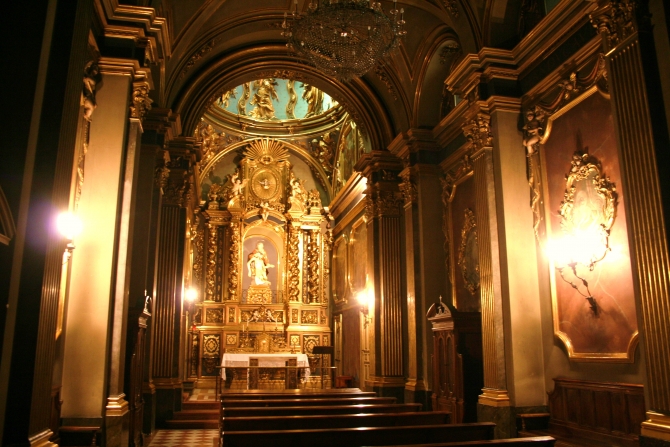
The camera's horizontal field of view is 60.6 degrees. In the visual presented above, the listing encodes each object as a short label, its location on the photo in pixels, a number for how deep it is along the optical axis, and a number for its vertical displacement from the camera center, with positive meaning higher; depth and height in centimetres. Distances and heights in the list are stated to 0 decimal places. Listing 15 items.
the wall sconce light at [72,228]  582 +131
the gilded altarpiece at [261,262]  1759 +291
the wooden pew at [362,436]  481 -72
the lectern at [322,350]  1548 +12
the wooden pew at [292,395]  866 -61
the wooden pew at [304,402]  765 -64
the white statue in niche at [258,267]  1838 +274
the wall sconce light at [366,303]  1239 +114
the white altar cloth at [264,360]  1484 -14
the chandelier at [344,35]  672 +383
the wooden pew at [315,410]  671 -66
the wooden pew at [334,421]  561 -69
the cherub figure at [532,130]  773 +298
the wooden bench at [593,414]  583 -65
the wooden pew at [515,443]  457 -70
